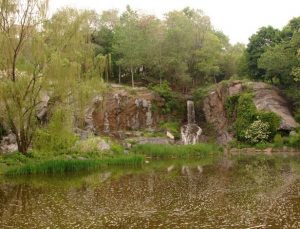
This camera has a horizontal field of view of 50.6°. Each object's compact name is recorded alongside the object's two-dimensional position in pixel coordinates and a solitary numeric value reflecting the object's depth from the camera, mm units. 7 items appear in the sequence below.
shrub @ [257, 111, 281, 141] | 31583
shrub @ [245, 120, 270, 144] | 31583
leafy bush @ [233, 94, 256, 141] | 32863
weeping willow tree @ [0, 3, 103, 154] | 18146
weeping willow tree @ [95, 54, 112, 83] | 20138
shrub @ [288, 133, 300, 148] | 29961
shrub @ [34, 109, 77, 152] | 18400
